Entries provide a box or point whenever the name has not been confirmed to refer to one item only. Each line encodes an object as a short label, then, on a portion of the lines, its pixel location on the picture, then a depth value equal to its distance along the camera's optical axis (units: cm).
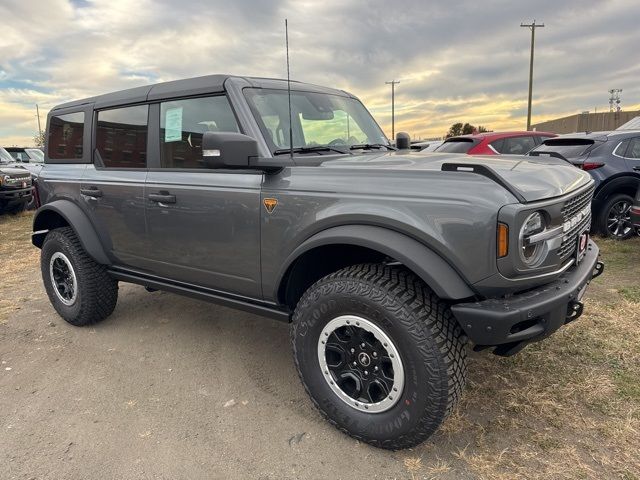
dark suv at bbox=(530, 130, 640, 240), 674
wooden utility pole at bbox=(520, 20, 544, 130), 3141
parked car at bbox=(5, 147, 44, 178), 1536
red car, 778
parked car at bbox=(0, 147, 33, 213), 1123
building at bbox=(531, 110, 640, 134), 2739
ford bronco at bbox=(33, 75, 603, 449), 215
